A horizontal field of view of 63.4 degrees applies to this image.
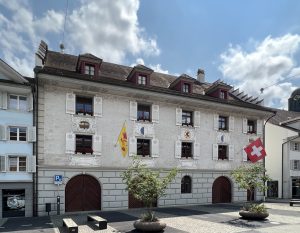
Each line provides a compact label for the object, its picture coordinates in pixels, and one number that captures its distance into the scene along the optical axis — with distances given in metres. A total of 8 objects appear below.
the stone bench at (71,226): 11.80
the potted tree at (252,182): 15.48
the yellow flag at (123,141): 19.53
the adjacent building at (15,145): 16.50
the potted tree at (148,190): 12.45
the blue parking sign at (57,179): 17.49
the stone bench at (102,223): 13.10
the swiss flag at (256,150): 20.56
